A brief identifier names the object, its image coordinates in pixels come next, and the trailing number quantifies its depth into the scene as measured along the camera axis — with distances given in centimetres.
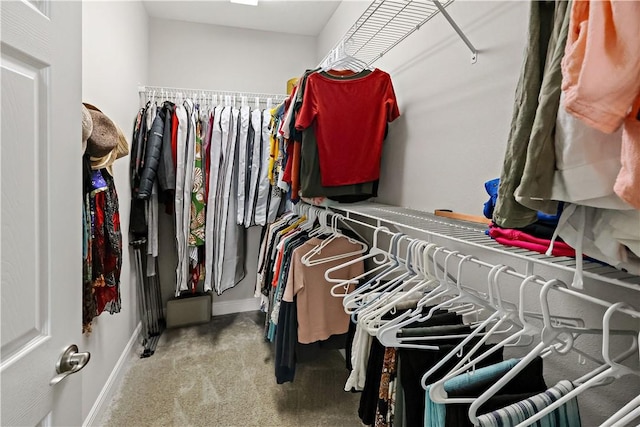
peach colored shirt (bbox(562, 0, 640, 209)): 39
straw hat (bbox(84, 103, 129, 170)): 127
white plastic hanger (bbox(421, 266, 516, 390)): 68
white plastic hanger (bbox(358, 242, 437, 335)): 92
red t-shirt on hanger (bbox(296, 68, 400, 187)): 154
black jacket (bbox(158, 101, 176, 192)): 238
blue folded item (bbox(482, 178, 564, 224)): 63
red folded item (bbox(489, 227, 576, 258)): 62
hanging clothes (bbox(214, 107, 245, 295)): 255
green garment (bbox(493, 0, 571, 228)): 48
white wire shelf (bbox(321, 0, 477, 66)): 128
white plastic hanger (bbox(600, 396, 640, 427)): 43
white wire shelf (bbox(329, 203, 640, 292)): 58
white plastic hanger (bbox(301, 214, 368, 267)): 156
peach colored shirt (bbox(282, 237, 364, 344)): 158
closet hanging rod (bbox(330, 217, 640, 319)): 48
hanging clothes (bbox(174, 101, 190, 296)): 244
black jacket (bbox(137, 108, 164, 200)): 228
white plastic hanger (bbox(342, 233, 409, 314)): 104
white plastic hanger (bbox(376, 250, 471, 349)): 82
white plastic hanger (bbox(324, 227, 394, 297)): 108
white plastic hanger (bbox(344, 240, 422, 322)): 98
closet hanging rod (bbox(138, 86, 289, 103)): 276
